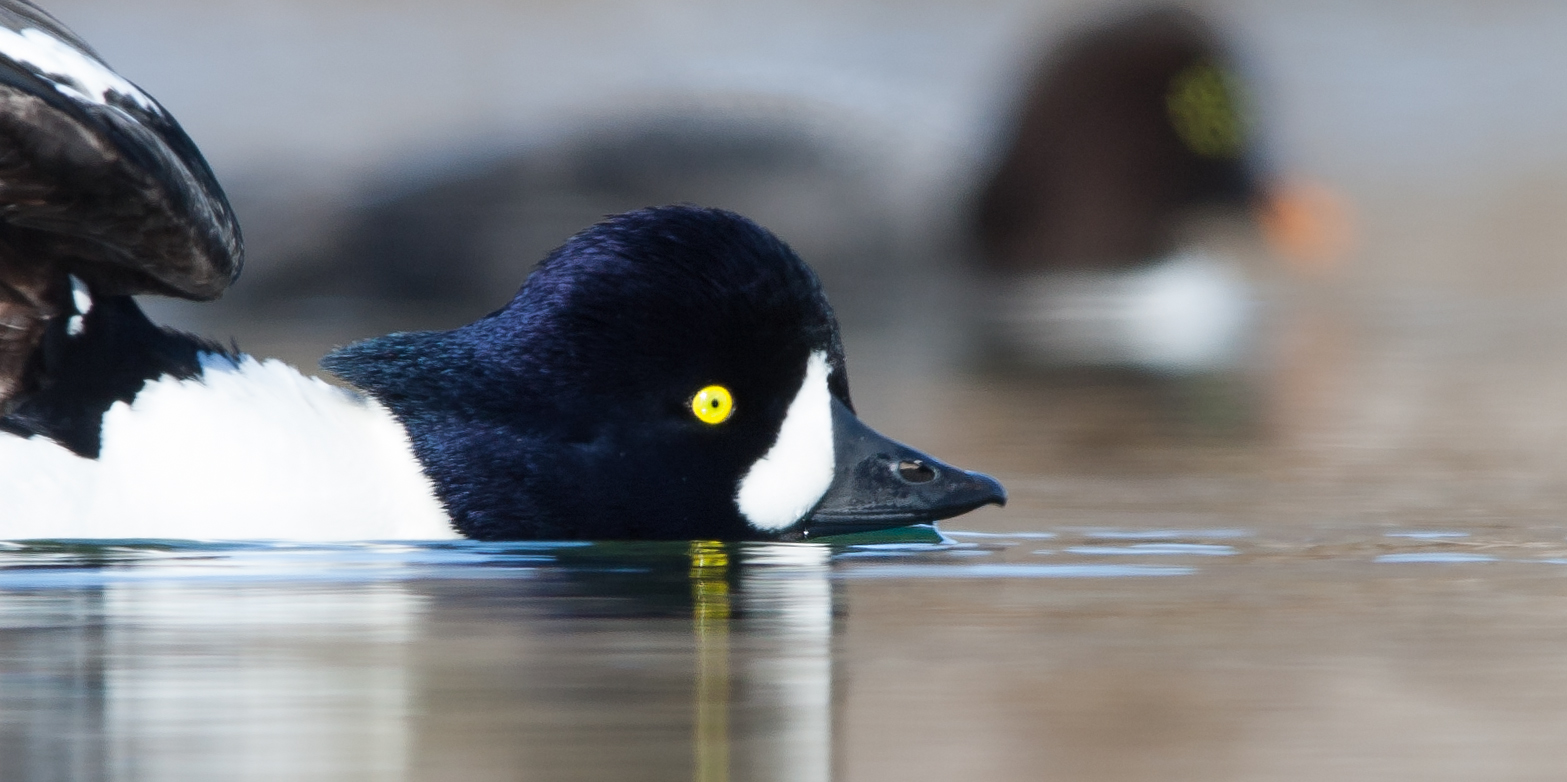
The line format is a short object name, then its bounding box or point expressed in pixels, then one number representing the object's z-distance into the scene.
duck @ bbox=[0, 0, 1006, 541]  8.23
